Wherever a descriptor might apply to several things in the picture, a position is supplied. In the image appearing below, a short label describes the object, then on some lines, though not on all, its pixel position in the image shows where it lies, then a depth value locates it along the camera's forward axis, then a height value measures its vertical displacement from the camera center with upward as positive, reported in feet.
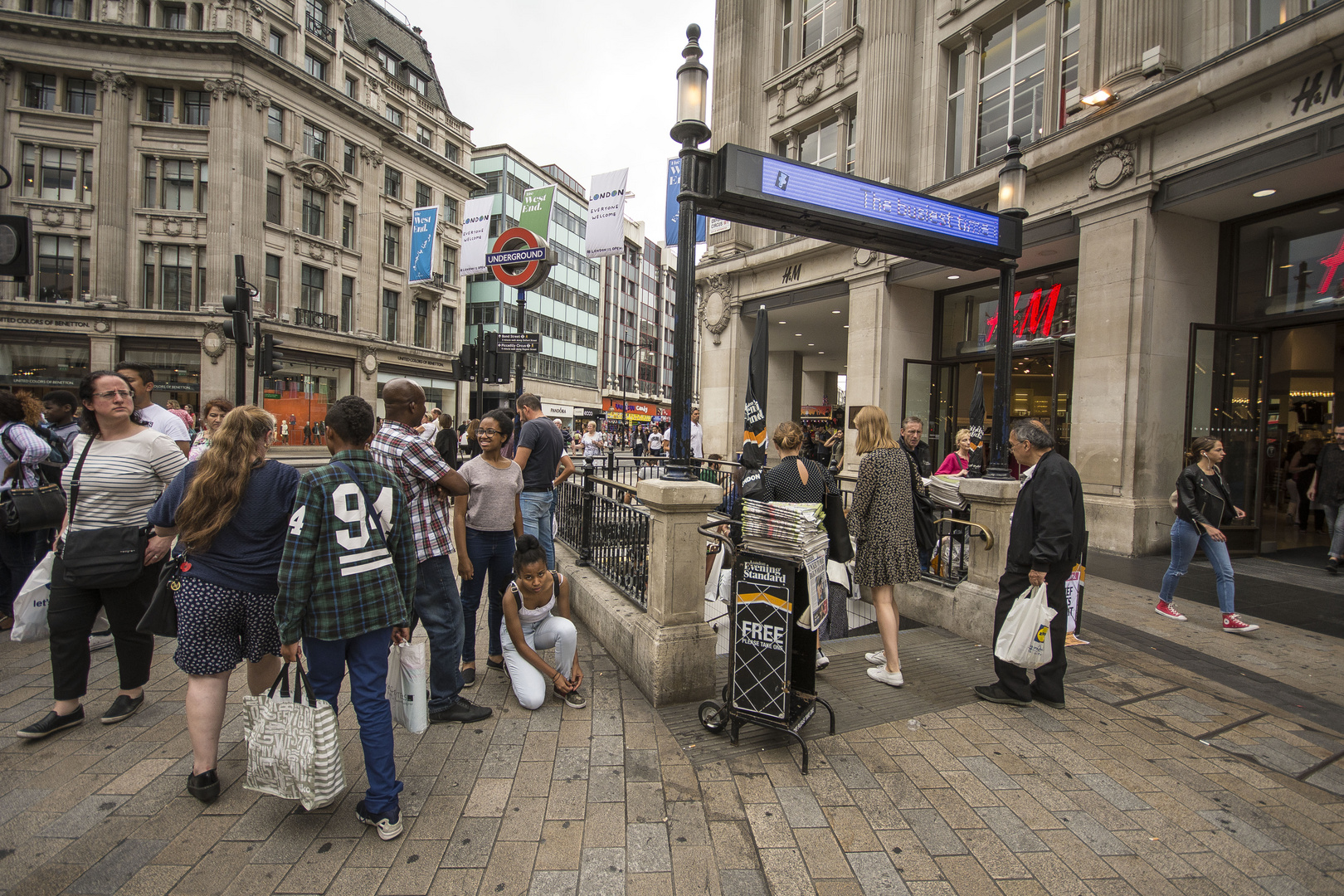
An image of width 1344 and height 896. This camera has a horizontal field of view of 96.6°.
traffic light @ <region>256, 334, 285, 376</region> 38.14 +4.22
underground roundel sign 36.58 +10.65
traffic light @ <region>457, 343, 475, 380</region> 41.98 +4.73
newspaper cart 11.21 -3.96
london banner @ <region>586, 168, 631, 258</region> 48.34 +17.77
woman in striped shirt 11.37 -1.67
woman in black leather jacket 18.75 -2.27
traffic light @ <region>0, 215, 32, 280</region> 14.74 +4.20
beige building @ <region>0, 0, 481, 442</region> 90.27 +38.02
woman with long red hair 9.29 -2.31
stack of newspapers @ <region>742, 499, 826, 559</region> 11.19 -1.73
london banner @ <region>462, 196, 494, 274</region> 49.26 +16.84
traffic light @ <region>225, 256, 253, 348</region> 31.52 +5.83
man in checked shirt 11.82 -2.09
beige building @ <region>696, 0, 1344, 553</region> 26.05 +11.51
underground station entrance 11.36 -2.80
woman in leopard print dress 14.79 -2.13
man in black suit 13.17 -2.20
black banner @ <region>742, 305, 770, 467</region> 22.57 +1.66
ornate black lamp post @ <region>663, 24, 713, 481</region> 13.57 +5.56
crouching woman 13.14 -4.50
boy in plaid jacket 8.79 -2.55
